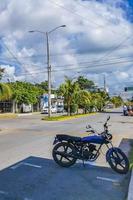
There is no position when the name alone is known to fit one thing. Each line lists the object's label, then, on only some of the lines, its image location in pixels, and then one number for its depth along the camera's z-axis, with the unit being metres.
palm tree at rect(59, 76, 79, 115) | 24.38
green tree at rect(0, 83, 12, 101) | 13.22
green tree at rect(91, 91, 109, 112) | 34.48
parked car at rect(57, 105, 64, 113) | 35.51
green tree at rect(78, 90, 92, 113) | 28.27
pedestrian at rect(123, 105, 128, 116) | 26.47
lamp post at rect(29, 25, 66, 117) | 19.14
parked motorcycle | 4.60
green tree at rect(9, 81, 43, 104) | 31.41
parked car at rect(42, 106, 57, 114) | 32.94
